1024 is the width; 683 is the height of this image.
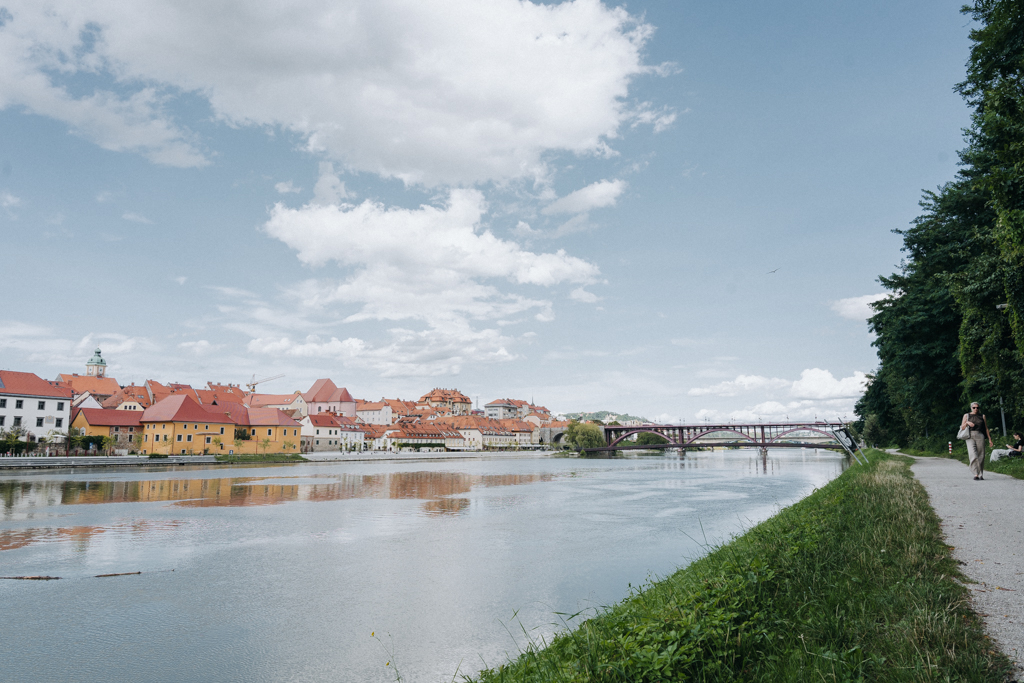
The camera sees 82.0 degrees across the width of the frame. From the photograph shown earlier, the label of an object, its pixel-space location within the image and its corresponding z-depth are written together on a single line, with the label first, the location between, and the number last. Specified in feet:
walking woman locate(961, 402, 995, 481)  39.86
